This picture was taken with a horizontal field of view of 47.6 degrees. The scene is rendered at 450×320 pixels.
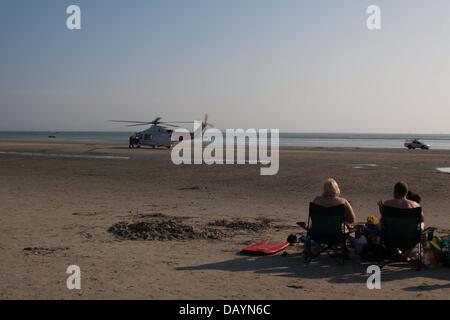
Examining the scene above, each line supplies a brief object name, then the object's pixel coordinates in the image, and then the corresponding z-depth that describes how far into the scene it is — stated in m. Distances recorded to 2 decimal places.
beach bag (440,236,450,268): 7.35
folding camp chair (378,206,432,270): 7.34
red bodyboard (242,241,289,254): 8.09
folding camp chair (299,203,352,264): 7.56
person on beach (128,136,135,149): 48.09
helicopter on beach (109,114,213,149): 46.59
